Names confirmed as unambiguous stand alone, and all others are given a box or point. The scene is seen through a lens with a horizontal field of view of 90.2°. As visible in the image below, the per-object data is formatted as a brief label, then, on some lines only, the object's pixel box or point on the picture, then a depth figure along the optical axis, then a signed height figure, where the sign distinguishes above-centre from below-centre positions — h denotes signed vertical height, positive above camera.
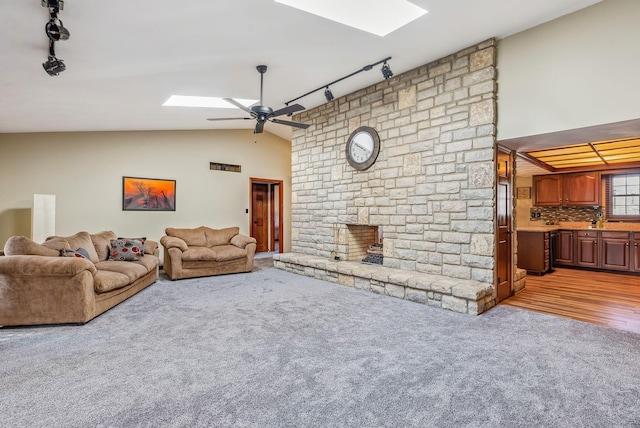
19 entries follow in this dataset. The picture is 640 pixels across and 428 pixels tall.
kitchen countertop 5.67 -0.21
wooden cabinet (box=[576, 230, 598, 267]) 5.90 -0.60
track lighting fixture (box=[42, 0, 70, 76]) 2.12 +1.33
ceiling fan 3.74 +1.23
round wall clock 4.84 +1.07
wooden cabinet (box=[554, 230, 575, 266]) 6.18 -0.64
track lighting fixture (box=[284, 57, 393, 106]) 3.84 +1.86
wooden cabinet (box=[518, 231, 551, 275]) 5.61 -0.65
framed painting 6.04 +0.39
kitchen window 5.94 +0.38
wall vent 7.07 +1.08
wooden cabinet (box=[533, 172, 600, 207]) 6.28 +0.55
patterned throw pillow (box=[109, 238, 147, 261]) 4.68 -0.54
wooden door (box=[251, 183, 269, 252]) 8.62 -0.01
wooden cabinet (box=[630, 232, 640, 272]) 5.44 -0.63
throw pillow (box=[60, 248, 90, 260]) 3.59 -0.46
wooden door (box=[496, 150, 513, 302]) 3.75 -0.14
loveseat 5.20 -0.64
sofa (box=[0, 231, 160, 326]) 3.00 -0.72
